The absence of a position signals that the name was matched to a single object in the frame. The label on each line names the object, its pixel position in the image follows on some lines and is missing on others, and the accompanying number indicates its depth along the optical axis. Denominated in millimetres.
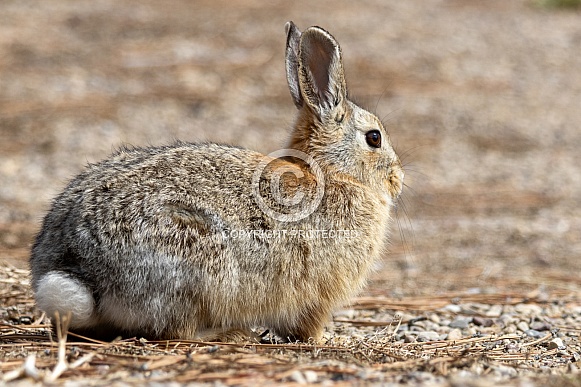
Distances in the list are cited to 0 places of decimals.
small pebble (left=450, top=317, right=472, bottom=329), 12257
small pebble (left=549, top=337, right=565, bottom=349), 10906
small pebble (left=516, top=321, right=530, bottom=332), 12144
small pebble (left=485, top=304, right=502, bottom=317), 12973
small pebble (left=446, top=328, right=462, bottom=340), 11395
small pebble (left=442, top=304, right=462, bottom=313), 13104
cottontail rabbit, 9203
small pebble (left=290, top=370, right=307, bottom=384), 7871
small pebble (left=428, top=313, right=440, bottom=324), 12550
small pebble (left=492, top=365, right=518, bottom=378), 8757
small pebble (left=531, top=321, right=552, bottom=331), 12106
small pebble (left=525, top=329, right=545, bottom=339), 11666
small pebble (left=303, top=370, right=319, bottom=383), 7930
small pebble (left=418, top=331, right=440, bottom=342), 11328
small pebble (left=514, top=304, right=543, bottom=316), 13133
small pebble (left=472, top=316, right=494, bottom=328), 12352
